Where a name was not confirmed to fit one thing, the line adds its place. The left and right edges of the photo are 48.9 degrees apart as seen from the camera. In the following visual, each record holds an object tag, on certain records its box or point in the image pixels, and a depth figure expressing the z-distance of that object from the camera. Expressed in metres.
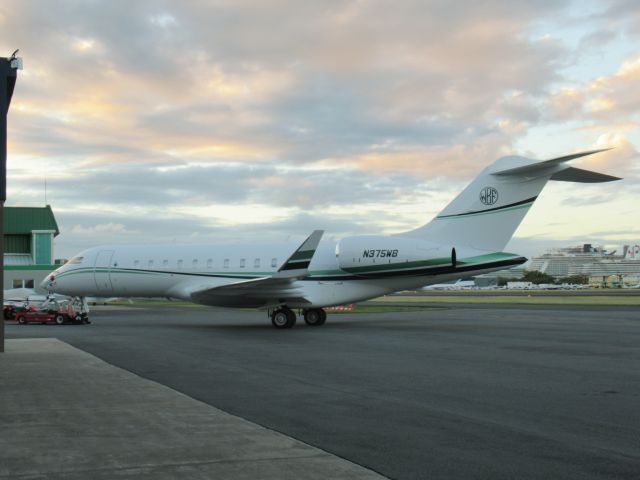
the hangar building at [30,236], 59.78
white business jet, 23.92
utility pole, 12.85
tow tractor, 30.44
